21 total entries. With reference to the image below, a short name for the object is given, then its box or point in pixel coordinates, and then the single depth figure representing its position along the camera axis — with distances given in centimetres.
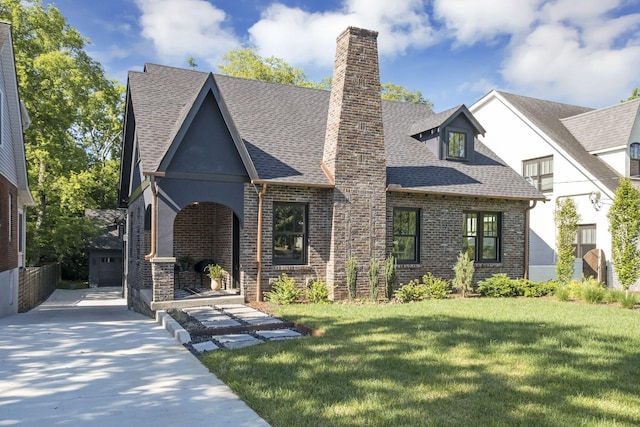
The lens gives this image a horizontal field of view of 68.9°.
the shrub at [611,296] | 1343
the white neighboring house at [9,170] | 1380
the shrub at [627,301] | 1249
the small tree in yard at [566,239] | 1495
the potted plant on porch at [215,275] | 1394
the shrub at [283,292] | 1222
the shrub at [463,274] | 1444
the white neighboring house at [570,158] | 1969
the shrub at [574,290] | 1396
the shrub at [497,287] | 1470
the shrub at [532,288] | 1500
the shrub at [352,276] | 1272
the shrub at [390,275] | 1305
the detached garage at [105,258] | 3416
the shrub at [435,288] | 1395
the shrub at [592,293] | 1344
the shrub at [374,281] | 1291
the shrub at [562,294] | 1381
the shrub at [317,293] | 1264
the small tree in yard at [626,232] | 1370
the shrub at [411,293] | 1341
